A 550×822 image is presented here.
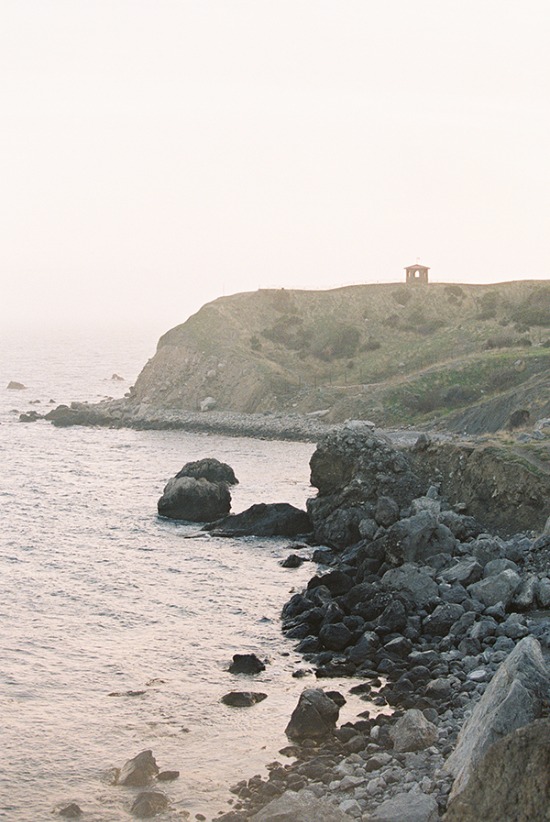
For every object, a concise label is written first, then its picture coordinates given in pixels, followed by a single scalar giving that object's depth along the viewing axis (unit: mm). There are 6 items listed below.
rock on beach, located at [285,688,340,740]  27328
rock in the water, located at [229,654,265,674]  32688
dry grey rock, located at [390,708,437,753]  25516
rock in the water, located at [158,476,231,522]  57994
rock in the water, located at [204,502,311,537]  53500
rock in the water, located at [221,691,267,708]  30016
